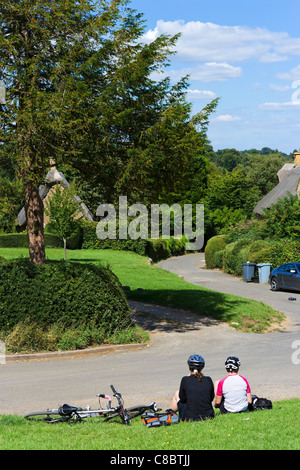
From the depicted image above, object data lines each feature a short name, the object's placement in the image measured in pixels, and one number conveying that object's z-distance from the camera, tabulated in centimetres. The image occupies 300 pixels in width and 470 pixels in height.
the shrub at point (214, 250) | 4416
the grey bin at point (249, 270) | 3274
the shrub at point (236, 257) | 3612
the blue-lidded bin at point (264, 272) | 3161
